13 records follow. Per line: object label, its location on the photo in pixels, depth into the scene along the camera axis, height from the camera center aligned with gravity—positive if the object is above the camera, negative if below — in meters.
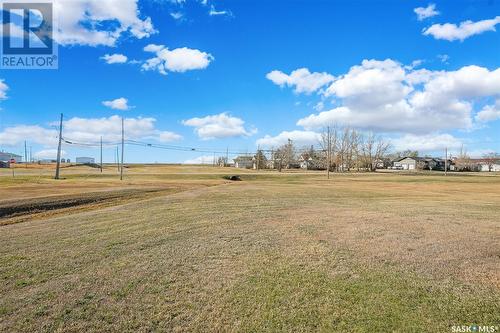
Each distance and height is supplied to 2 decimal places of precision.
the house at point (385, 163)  164.65 +1.27
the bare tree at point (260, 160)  129.12 +1.89
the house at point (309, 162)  139.62 +1.30
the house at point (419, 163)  148.62 +1.29
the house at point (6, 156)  153.10 +3.19
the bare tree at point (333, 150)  117.81 +5.28
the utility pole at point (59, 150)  55.75 +2.11
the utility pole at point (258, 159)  128.33 +2.13
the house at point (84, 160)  158.25 +1.57
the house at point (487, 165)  157.00 +0.75
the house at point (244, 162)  156.88 +1.23
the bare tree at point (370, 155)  123.53 +3.81
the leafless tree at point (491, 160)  157.27 +3.08
